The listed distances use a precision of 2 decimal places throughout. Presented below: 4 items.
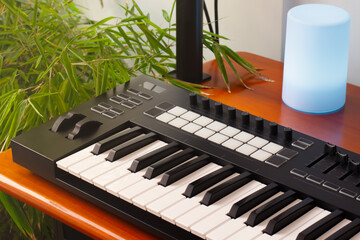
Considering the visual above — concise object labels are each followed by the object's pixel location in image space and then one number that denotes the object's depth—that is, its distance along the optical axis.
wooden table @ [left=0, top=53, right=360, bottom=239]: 1.10
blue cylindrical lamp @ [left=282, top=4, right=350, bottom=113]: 1.27
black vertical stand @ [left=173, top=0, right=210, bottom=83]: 1.42
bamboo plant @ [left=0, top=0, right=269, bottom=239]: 1.49
